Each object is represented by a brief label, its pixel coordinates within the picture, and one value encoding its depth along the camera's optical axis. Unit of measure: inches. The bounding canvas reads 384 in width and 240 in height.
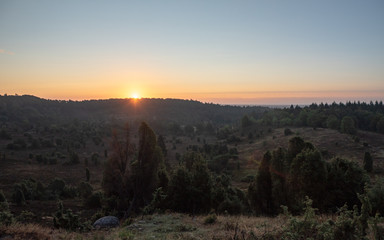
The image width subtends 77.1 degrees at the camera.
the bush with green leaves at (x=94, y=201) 1163.8
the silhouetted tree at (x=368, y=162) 1974.7
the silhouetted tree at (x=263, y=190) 878.4
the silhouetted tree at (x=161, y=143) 2466.8
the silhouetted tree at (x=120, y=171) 885.2
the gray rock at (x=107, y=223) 636.1
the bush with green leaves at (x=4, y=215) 497.5
